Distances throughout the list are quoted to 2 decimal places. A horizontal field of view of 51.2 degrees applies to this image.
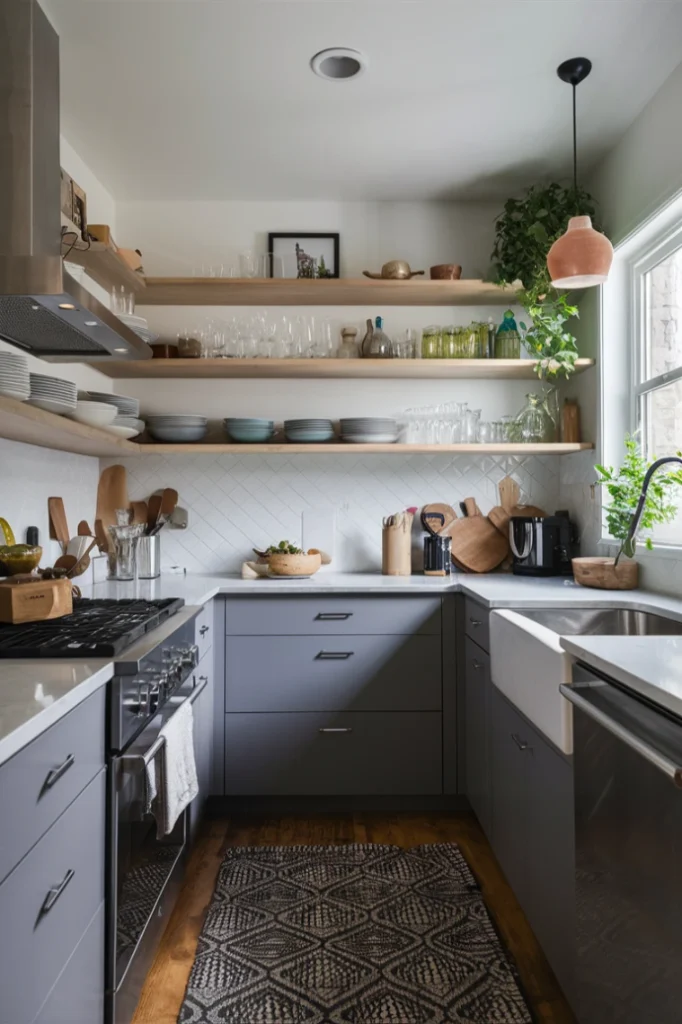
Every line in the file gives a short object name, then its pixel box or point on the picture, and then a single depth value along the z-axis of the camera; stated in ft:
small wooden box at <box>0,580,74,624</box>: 5.91
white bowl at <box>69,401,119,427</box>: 7.89
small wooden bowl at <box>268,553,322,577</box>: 10.11
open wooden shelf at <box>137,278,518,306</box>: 10.46
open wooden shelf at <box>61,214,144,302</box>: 8.77
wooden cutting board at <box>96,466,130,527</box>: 10.80
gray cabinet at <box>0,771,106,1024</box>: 3.29
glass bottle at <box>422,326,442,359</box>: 10.87
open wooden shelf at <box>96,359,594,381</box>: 10.37
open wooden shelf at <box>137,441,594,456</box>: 10.31
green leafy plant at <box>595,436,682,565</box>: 8.10
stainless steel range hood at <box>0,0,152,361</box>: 5.34
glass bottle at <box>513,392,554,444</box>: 10.87
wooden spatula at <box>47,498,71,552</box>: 8.92
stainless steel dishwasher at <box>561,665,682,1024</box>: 3.58
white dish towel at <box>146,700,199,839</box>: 5.70
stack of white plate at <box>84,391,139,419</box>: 8.63
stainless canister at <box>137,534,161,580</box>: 10.07
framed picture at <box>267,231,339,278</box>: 11.24
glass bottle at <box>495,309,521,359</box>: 10.90
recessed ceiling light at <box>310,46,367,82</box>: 7.66
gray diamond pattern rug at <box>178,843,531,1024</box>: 5.75
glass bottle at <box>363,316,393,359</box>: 10.69
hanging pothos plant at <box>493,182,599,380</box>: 10.02
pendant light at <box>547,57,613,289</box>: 7.09
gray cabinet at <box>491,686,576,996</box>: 5.20
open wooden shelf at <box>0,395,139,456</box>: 6.15
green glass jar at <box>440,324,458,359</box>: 10.83
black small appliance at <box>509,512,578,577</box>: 10.38
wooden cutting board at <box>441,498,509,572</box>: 11.18
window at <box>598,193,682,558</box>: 8.84
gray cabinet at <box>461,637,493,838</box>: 7.97
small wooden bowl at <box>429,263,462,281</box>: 10.61
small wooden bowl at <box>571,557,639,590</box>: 8.79
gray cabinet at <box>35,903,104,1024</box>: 3.90
